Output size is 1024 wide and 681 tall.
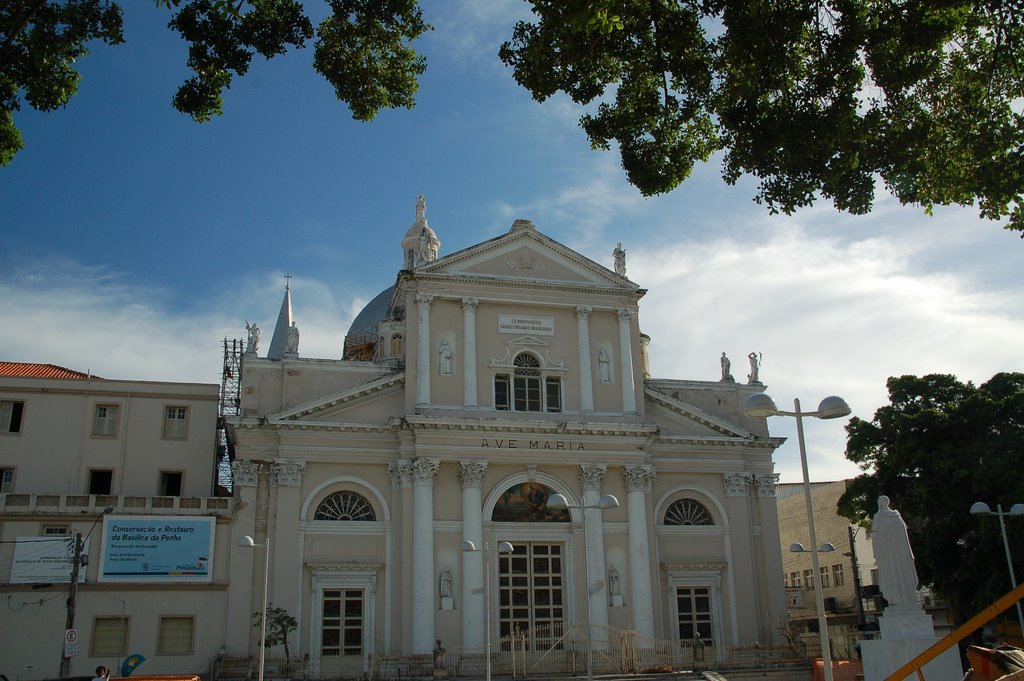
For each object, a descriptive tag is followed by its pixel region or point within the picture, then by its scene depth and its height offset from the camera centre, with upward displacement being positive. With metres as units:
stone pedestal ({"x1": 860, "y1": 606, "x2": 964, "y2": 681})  13.52 -0.35
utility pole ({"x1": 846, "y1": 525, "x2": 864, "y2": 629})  40.78 +1.77
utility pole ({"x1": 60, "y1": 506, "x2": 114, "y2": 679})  27.97 +1.59
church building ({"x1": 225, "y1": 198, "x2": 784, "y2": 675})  30.73 +4.84
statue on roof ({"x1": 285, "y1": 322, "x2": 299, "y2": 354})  33.34 +9.63
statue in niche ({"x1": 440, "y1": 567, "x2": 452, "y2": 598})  30.69 +1.44
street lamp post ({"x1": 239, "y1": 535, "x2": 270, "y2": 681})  24.54 +1.74
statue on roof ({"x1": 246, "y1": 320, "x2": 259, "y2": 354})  32.75 +9.50
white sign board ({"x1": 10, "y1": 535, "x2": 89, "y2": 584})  28.95 +2.35
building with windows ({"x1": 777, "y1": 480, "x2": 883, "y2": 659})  45.66 +2.58
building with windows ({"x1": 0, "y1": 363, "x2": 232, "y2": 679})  28.89 +3.62
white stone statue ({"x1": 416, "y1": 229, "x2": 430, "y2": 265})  34.34 +12.80
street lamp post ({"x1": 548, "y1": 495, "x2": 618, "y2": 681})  21.58 +2.69
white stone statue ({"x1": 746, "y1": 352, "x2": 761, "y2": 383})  37.50 +9.35
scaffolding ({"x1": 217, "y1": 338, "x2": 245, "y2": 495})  43.19 +10.79
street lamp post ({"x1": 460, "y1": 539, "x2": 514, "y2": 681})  25.00 +2.13
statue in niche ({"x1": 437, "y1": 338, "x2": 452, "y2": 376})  33.12 +8.80
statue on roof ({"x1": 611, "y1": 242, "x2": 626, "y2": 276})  36.22 +13.09
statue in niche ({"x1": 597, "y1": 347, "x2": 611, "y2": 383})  34.69 +8.85
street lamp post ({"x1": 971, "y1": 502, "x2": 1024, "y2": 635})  24.00 +2.57
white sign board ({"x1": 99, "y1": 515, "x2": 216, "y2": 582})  29.55 +2.61
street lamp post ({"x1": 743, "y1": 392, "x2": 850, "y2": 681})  15.06 +3.24
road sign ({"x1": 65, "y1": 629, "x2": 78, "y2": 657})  24.58 -0.01
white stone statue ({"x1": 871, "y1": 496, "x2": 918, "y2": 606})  14.47 +0.91
